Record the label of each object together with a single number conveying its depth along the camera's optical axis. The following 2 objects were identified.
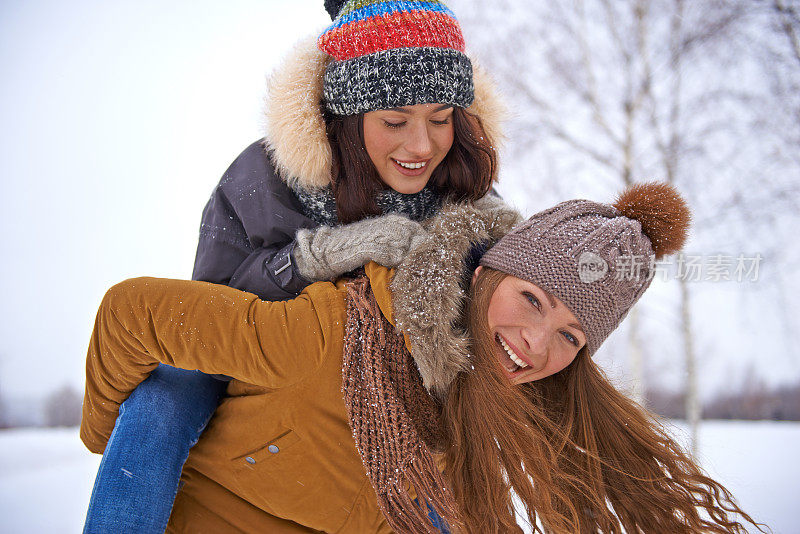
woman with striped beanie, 1.63
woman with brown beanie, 1.49
